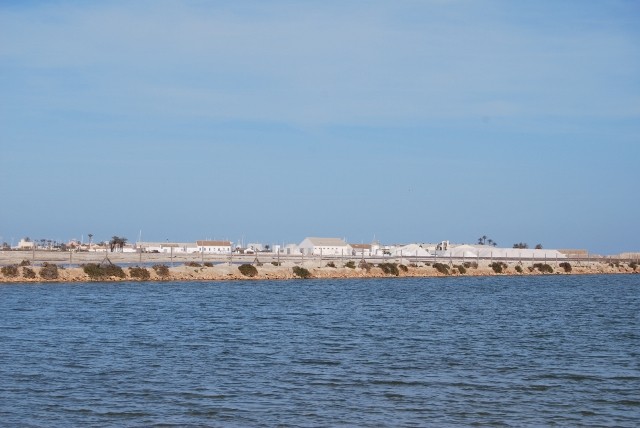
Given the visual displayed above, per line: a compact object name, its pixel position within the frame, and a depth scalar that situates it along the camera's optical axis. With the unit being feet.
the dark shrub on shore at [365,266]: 327.06
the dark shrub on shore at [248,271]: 276.21
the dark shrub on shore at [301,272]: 291.99
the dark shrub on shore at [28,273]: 225.97
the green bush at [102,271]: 237.25
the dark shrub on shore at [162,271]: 254.06
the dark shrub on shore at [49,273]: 227.20
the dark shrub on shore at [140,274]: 248.32
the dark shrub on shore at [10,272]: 221.66
